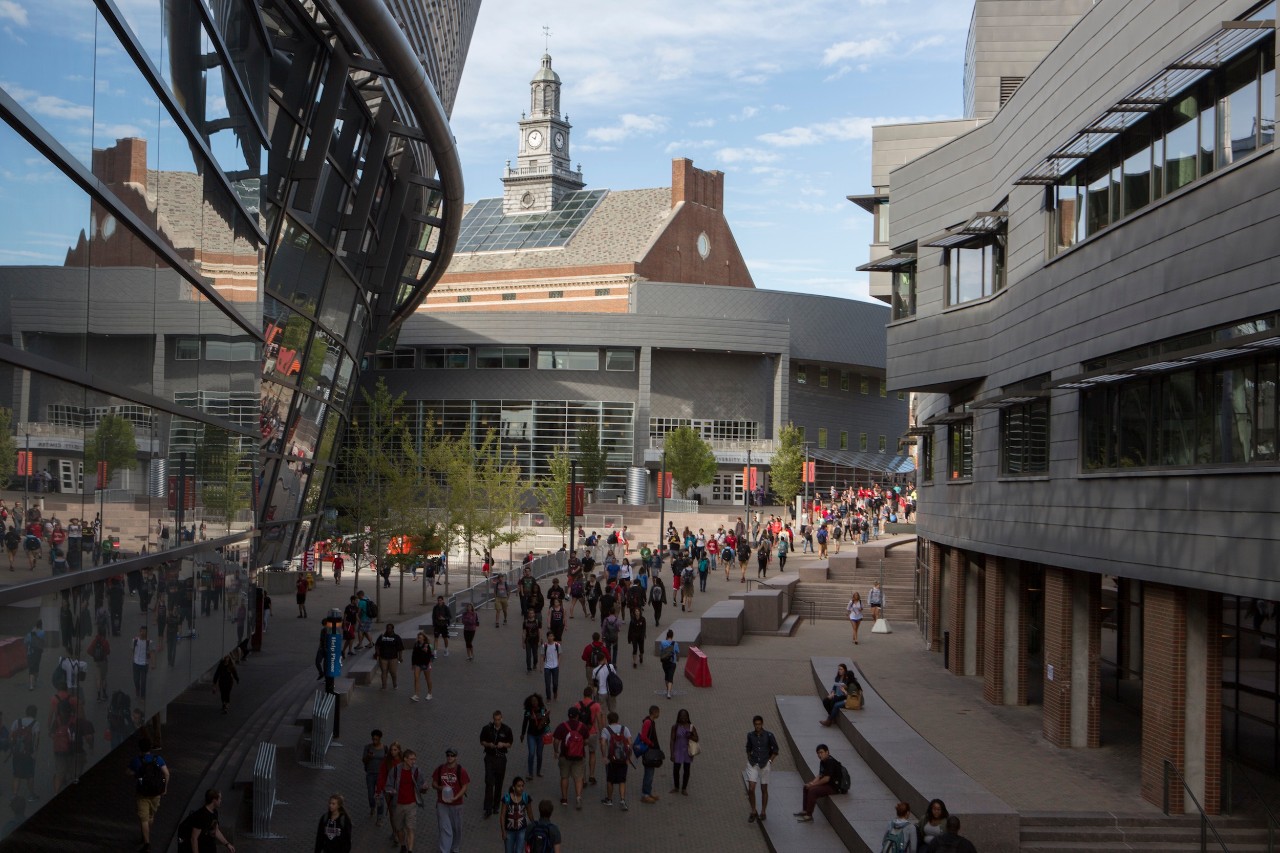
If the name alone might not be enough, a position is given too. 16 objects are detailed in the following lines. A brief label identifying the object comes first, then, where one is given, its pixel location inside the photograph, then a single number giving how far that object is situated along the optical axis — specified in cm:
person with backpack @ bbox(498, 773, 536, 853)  1417
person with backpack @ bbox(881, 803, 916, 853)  1377
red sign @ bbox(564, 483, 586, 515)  4947
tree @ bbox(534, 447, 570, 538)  6612
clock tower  13212
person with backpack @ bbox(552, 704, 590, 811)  1733
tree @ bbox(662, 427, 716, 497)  8369
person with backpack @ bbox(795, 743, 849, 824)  1747
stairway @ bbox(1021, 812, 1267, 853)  1552
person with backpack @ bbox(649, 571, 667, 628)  3506
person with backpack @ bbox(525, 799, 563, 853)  1352
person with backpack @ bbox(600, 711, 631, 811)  1767
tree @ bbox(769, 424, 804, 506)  8156
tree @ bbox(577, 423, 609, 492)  8500
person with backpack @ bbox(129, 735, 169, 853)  1457
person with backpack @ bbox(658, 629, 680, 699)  2528
